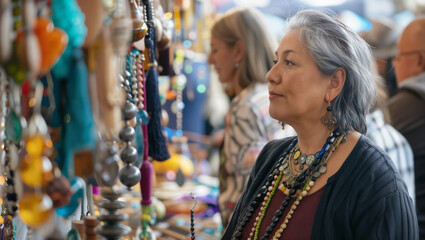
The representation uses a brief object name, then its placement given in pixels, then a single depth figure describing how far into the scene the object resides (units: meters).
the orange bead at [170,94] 2.90
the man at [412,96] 2.18
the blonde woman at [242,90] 1.84
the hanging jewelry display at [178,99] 2.82
